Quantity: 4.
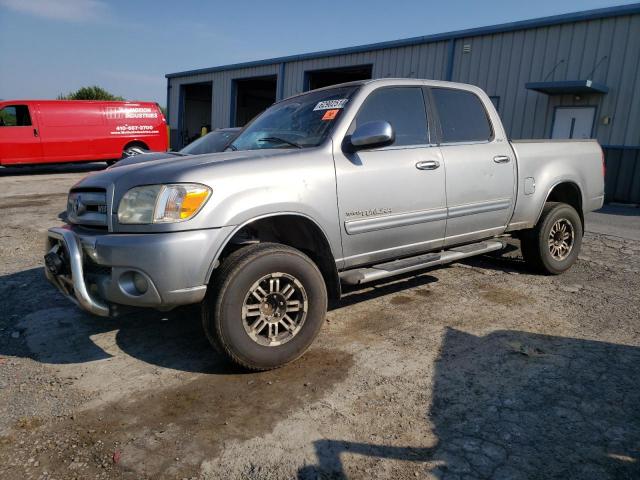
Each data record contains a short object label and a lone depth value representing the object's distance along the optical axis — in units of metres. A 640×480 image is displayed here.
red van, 14.35
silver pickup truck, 2.73
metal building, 11.73
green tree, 41.95
